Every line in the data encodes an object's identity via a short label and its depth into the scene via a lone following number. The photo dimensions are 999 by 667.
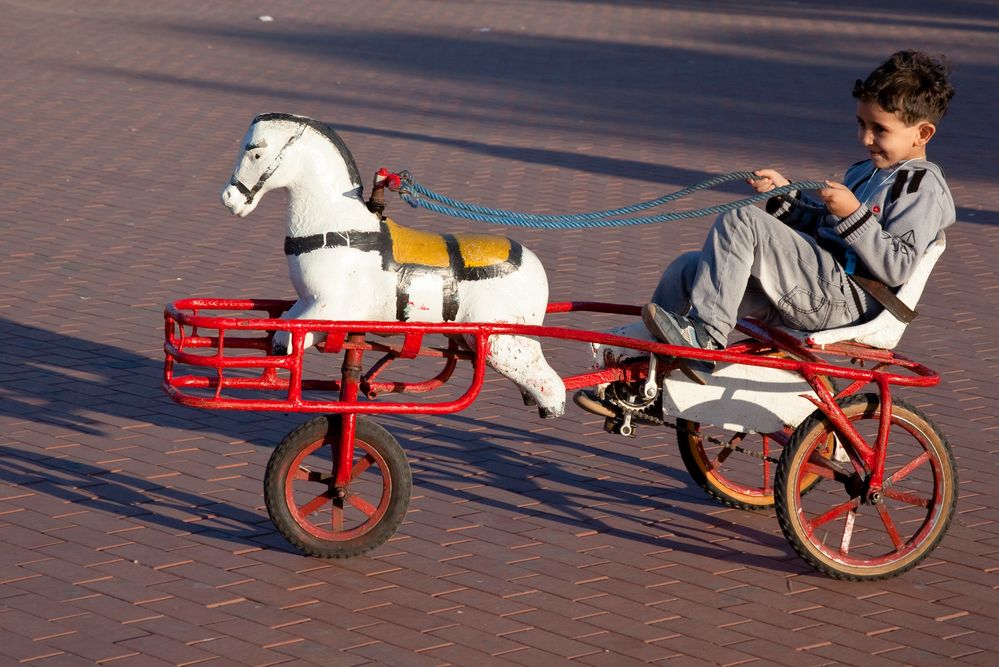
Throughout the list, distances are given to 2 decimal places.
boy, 9.03
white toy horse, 8.80
